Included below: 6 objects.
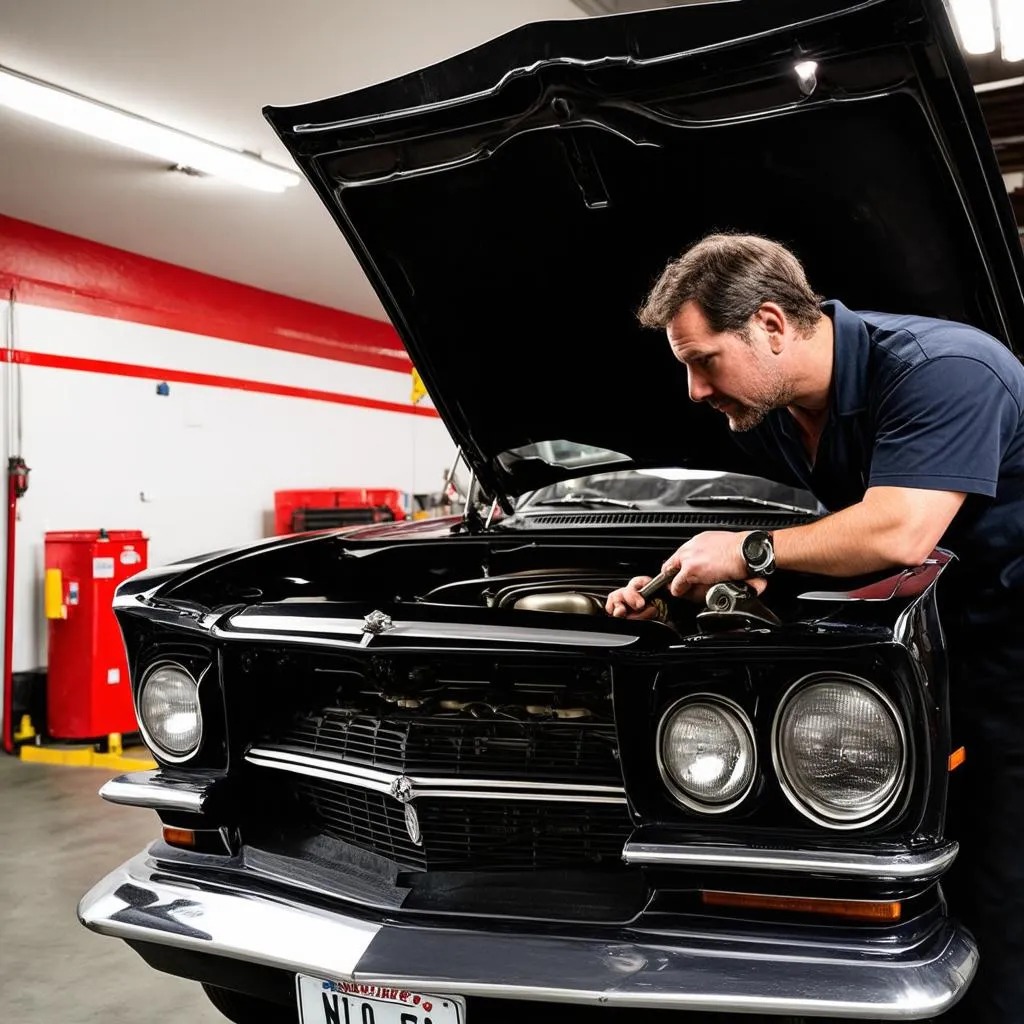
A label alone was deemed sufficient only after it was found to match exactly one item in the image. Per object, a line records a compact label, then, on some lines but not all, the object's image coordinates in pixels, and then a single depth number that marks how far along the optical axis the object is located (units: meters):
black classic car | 1.36
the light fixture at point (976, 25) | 3.77
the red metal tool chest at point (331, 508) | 8.26
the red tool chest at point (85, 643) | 5.78
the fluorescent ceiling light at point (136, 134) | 4.66
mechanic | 1.48
